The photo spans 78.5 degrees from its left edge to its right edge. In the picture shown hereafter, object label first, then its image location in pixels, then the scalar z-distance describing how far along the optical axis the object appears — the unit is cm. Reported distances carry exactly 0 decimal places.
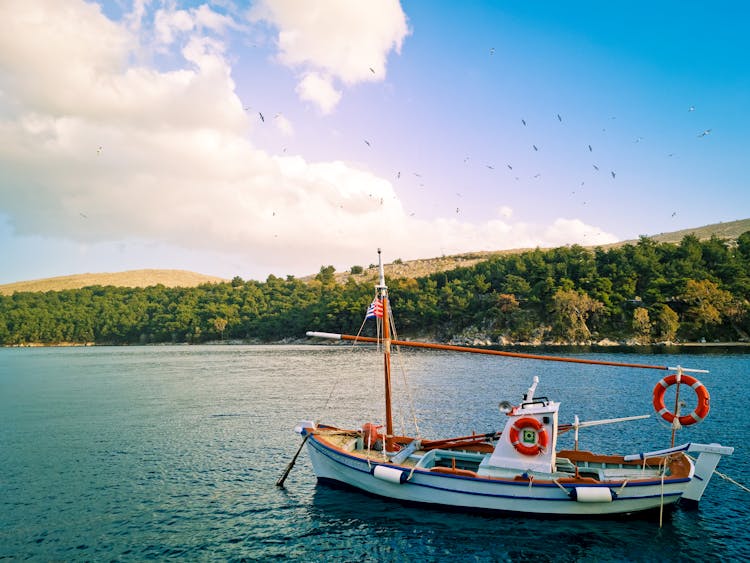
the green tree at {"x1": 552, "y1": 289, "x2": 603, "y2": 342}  12012
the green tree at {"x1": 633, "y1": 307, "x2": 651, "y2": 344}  10919
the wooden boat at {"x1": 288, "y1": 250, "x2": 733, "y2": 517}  1745
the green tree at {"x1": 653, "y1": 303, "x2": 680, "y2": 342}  10588
